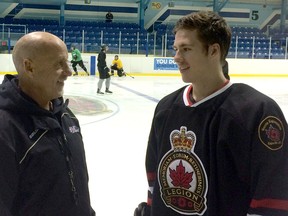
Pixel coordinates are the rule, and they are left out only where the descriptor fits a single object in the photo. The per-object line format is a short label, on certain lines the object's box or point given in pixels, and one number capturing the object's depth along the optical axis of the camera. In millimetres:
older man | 1541
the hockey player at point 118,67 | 15792
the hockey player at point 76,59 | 16359
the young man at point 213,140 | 1472
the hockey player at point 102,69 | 11609
